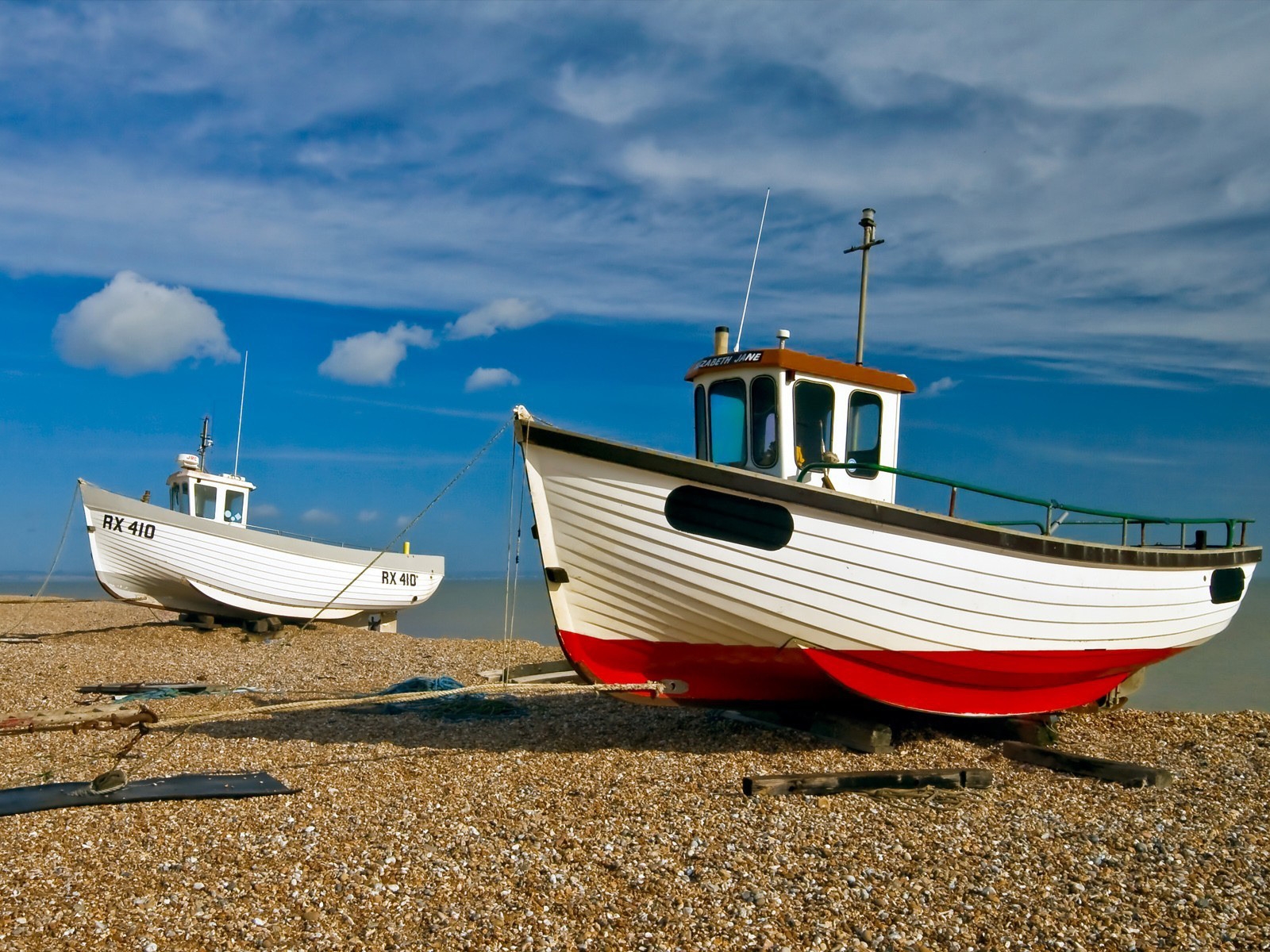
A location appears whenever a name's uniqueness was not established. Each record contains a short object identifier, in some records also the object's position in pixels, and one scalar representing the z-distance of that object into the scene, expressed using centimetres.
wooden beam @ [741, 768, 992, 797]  609
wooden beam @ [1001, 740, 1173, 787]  669
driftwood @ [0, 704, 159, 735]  727
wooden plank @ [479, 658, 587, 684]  853
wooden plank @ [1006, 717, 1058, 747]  812
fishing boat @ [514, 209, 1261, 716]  673
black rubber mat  558
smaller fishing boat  1670
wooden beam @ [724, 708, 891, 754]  743
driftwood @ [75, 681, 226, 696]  1053
